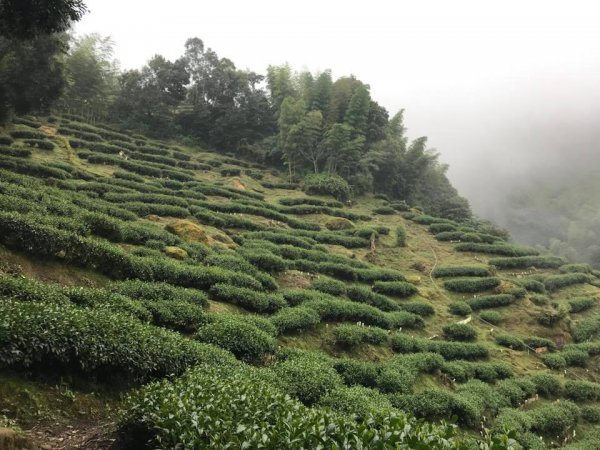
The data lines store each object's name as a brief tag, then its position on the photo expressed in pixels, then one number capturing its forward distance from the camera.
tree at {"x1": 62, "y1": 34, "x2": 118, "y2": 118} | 59.19
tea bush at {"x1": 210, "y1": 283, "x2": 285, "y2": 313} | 20.36
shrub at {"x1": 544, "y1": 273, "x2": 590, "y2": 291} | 38.53
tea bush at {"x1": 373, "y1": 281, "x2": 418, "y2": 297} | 31.83
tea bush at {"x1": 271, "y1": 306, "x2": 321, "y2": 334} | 19.80
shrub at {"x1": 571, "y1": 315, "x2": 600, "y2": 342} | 31.48
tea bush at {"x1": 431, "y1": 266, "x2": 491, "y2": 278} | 38.12
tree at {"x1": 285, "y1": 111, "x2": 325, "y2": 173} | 58.34
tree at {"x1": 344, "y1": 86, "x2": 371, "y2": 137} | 64.75
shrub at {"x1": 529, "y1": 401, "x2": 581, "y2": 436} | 20.91
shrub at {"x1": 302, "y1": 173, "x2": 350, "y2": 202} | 54.07
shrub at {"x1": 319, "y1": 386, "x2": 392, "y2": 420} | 13.41
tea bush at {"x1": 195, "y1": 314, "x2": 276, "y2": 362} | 15.11
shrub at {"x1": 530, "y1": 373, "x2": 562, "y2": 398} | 24.58
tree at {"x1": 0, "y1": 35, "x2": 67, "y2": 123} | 31.64
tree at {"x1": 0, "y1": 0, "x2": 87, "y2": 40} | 18.42
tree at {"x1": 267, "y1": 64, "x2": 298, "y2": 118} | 72.56
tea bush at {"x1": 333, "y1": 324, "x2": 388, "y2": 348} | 20.92
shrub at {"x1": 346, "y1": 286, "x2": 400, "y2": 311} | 28.34
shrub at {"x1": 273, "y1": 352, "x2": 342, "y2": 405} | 13.80
